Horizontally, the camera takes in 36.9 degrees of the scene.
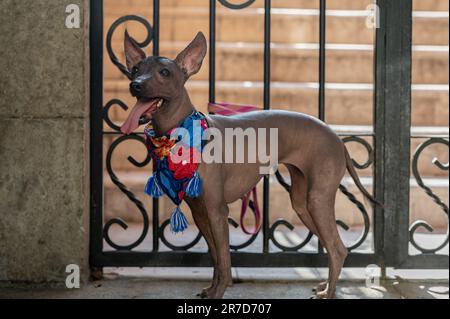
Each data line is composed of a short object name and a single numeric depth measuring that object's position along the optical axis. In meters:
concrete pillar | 3.45
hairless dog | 2.74
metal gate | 3.61
